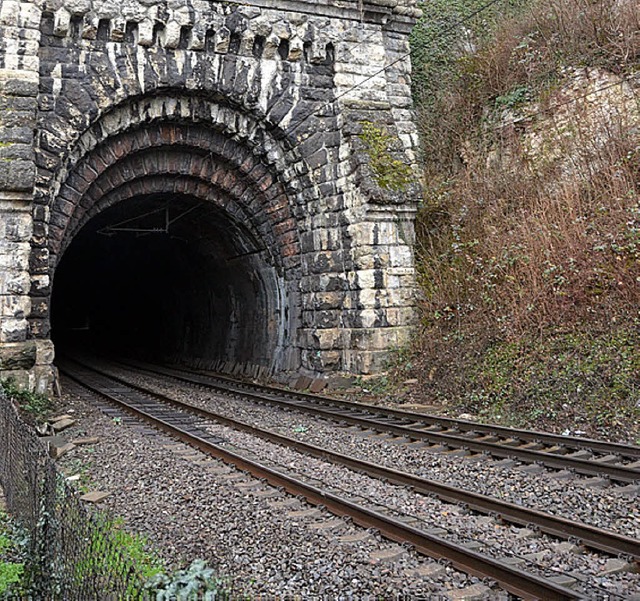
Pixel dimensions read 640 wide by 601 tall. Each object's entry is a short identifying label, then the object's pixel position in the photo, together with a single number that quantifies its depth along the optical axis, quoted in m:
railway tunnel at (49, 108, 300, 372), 13.69
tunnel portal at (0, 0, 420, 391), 11.58
